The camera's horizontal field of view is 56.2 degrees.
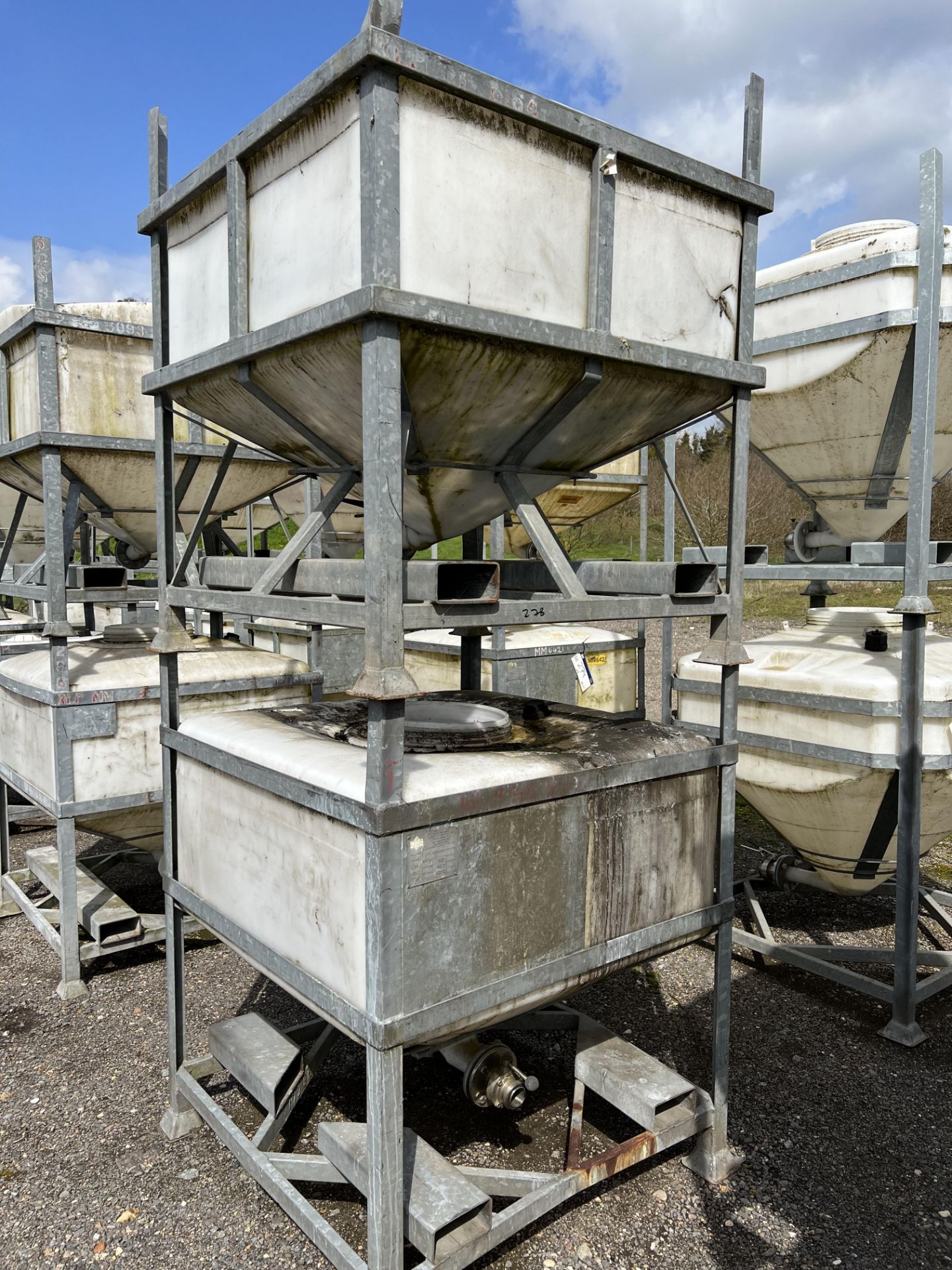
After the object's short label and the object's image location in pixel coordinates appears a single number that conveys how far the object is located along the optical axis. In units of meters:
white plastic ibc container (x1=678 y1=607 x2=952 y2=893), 4.74
